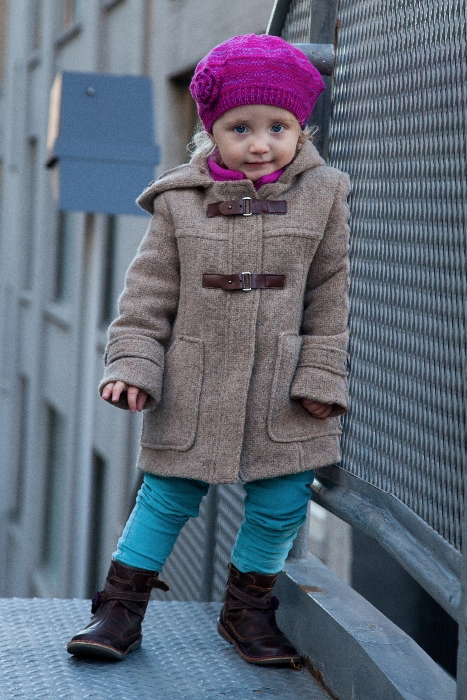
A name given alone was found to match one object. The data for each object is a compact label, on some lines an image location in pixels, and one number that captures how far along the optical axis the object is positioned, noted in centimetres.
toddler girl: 454
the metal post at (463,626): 411
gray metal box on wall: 750
